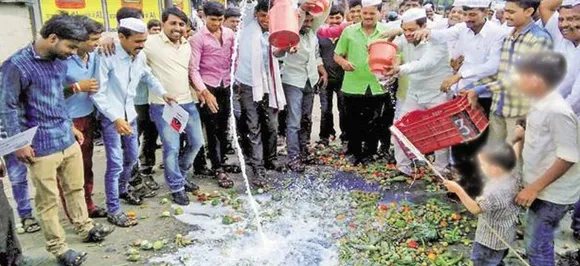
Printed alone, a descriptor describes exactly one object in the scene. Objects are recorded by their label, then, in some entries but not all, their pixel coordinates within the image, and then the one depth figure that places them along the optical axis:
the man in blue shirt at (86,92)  4.00
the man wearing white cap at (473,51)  4.42
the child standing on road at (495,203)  2.87
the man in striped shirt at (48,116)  3.28
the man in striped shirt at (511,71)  3.77
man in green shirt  5.72
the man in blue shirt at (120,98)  4.24
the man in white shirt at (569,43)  3.55
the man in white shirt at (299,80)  5.71
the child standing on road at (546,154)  2.72
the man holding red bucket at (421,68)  5.02
